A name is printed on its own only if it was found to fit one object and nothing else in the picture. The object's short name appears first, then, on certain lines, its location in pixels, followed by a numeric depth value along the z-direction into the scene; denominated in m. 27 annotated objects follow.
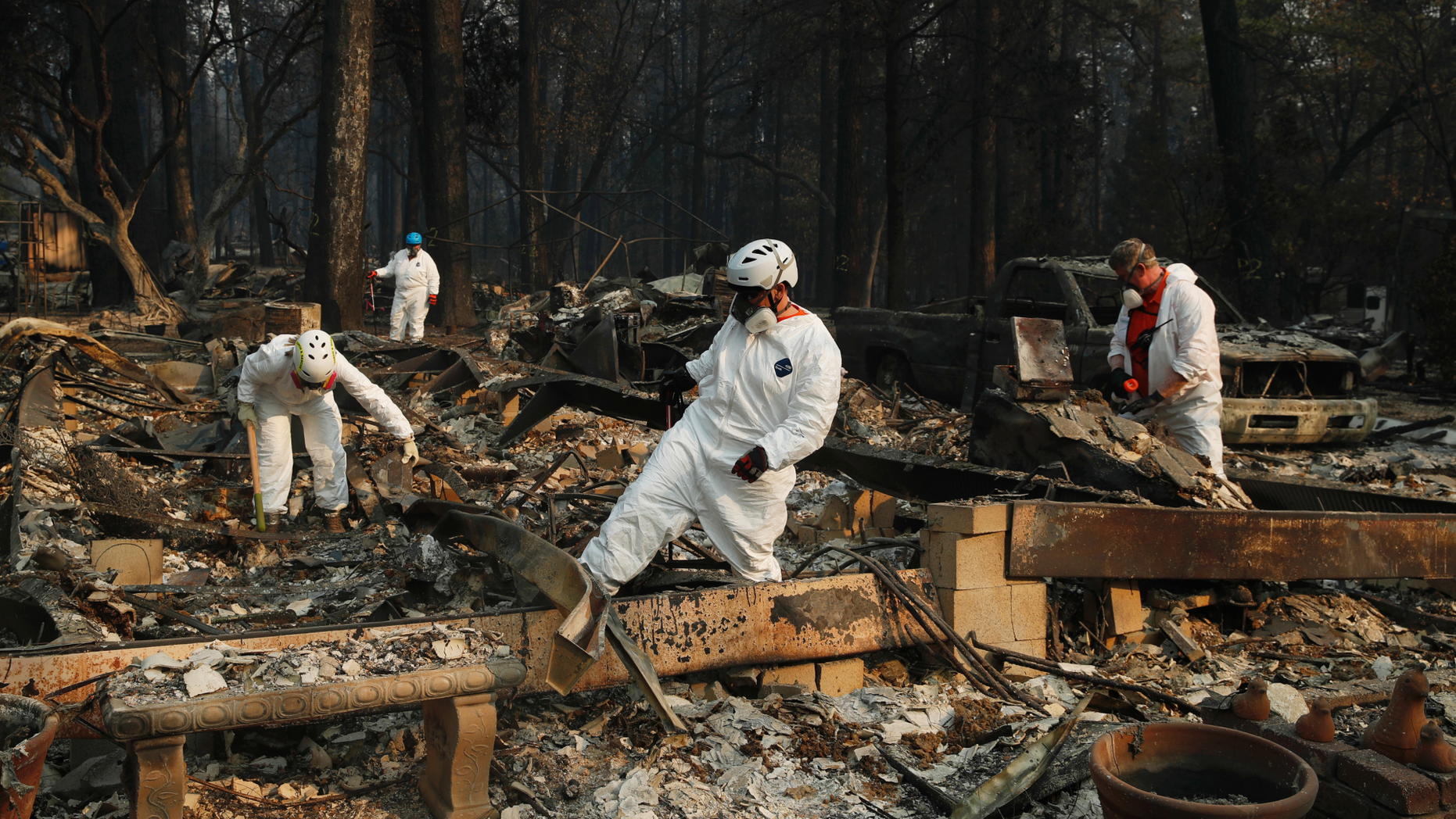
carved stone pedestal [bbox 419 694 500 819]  3.19
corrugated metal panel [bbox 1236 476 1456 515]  5.80
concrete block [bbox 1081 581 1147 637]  4.95
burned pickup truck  8.70
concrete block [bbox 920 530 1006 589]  4.52
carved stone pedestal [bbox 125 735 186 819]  2.86
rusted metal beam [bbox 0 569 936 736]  3.46
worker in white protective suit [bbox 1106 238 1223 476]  6.21
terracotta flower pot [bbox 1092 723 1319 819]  2.74
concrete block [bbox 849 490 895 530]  6.68
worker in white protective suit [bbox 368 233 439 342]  15.27
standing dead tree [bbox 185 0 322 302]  17.03
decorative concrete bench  2.84
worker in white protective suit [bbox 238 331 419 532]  6.82
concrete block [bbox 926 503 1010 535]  4.48
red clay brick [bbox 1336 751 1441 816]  2.75
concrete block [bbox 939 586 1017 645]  4.54
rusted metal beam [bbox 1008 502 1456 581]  4.65
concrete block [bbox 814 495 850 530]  6.87
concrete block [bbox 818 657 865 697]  4.39
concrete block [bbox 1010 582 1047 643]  4.69
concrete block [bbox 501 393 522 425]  10.66
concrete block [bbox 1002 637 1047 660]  4.70
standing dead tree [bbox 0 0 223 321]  15.31
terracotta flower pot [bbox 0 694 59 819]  2.51
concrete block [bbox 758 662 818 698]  4.28
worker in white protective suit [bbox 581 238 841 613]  4.46
